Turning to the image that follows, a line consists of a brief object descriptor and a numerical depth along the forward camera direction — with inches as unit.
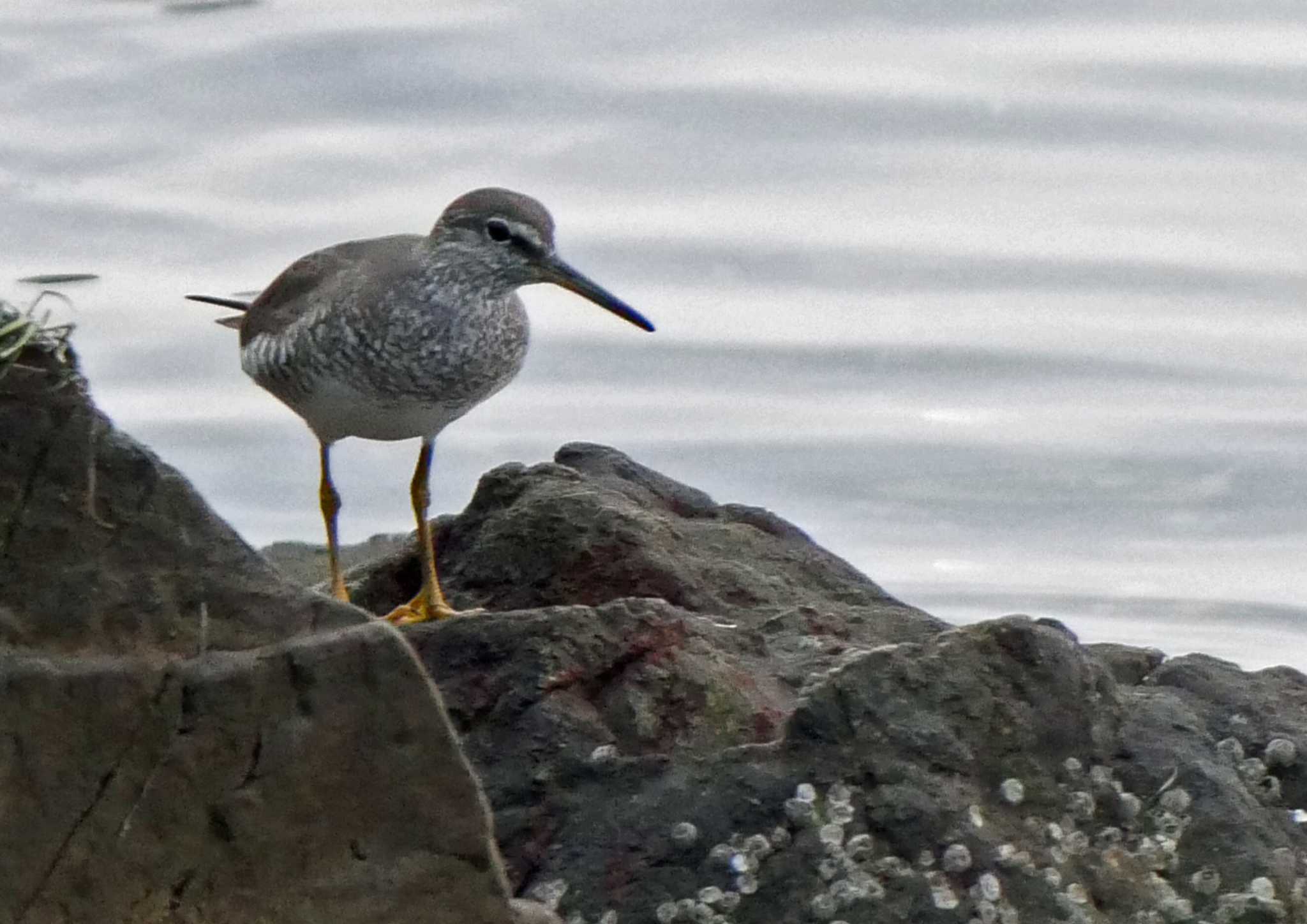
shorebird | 532.1
